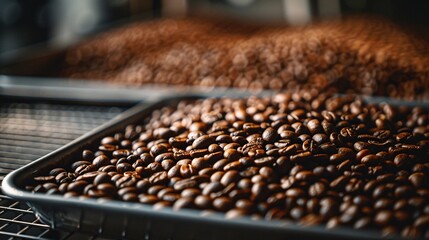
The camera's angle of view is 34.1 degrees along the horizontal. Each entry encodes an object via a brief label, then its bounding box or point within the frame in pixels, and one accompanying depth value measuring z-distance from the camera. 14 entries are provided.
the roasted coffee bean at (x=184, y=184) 0.43
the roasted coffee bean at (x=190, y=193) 0.41
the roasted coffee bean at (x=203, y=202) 0.40
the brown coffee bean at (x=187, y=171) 0.44
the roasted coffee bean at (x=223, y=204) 0.40
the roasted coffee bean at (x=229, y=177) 0.42
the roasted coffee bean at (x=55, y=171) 0.46
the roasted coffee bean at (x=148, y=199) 0.41
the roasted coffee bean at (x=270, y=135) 0.47
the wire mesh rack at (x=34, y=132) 0.46
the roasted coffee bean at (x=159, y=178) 0.44
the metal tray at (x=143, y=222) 0.37
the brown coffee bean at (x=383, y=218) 0.38
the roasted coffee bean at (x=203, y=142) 0.48
